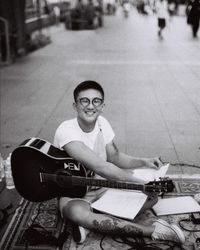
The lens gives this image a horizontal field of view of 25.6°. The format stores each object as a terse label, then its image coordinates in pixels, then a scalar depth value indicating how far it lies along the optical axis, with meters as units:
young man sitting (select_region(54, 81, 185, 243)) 2.96
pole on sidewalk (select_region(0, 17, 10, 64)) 10.68
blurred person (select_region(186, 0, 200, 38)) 10.67
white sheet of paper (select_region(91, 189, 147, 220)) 3.04
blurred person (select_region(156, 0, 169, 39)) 16.92
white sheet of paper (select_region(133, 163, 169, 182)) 3.20
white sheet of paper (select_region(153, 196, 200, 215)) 3.36
